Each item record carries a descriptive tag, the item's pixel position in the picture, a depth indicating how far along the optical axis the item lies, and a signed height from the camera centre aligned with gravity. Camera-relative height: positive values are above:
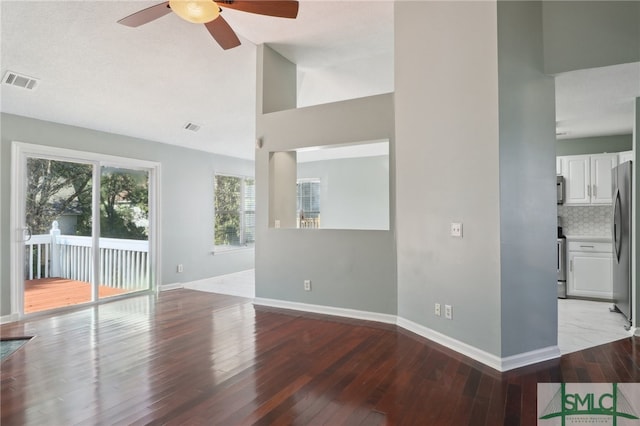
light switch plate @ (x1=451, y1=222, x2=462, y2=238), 3.04 -0.15
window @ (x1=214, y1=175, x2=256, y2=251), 7.23 +0.03
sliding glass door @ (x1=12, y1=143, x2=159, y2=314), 4.32 -0.18
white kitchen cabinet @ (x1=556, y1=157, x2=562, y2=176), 5.17 +0.70
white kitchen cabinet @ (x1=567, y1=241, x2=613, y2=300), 4.73 -0.83
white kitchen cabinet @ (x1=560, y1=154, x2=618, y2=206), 4.87 +0.50
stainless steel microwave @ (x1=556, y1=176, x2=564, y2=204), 5.09 +0.34
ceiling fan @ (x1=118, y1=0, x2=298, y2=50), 2.27 +1.48
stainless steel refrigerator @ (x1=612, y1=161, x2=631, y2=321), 3.72 -0.29
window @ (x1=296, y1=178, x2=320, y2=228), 8.55 +0.26
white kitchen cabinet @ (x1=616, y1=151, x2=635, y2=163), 4.69 +0.77
